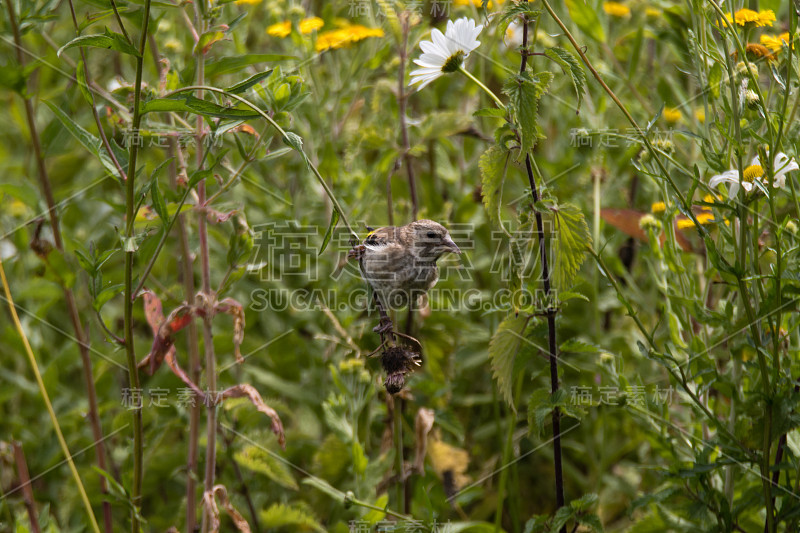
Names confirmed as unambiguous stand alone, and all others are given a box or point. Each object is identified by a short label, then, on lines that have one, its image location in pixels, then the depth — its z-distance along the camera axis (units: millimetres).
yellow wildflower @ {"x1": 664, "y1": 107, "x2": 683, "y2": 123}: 6328
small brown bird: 4543
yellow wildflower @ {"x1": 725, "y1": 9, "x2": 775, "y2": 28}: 4393
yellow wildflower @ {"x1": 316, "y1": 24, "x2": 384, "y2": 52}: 6086
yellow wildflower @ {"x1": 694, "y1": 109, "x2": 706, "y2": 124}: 6762
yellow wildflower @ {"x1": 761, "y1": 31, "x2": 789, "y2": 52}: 4377
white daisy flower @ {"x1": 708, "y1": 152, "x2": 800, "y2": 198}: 4051
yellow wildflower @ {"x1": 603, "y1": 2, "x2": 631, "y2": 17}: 7627
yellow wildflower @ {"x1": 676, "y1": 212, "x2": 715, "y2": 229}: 4844
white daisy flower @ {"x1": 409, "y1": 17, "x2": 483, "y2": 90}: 3883
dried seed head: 3672
